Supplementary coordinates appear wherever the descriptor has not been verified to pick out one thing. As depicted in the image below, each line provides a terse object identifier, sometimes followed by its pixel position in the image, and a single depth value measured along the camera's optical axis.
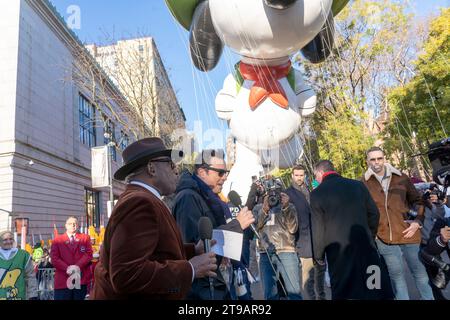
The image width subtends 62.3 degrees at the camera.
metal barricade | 7.37
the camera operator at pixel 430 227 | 3.34
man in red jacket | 5.23
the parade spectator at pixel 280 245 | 4.61
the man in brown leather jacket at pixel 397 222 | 4.19
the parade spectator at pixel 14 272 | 4.32
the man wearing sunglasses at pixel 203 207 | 2.73
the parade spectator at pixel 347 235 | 3.24
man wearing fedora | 1.69
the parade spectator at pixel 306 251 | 4.91
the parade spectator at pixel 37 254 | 9.60
